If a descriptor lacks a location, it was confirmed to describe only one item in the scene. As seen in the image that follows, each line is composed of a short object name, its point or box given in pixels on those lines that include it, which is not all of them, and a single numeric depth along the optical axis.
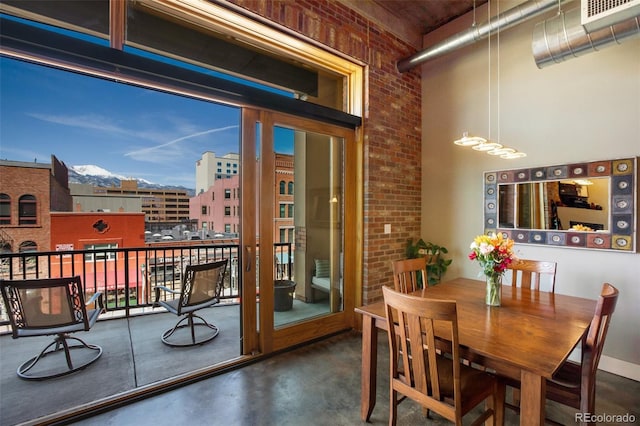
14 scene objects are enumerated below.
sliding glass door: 2.79
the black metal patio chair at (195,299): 3.25
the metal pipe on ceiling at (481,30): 2.64
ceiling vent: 1.97
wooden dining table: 1.31
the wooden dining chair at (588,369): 1.51
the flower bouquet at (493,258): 2.03
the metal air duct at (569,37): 2.17
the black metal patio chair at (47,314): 2.49
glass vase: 2.06
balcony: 2.28
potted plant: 3.84
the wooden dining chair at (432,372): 1.43
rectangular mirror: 2.55
